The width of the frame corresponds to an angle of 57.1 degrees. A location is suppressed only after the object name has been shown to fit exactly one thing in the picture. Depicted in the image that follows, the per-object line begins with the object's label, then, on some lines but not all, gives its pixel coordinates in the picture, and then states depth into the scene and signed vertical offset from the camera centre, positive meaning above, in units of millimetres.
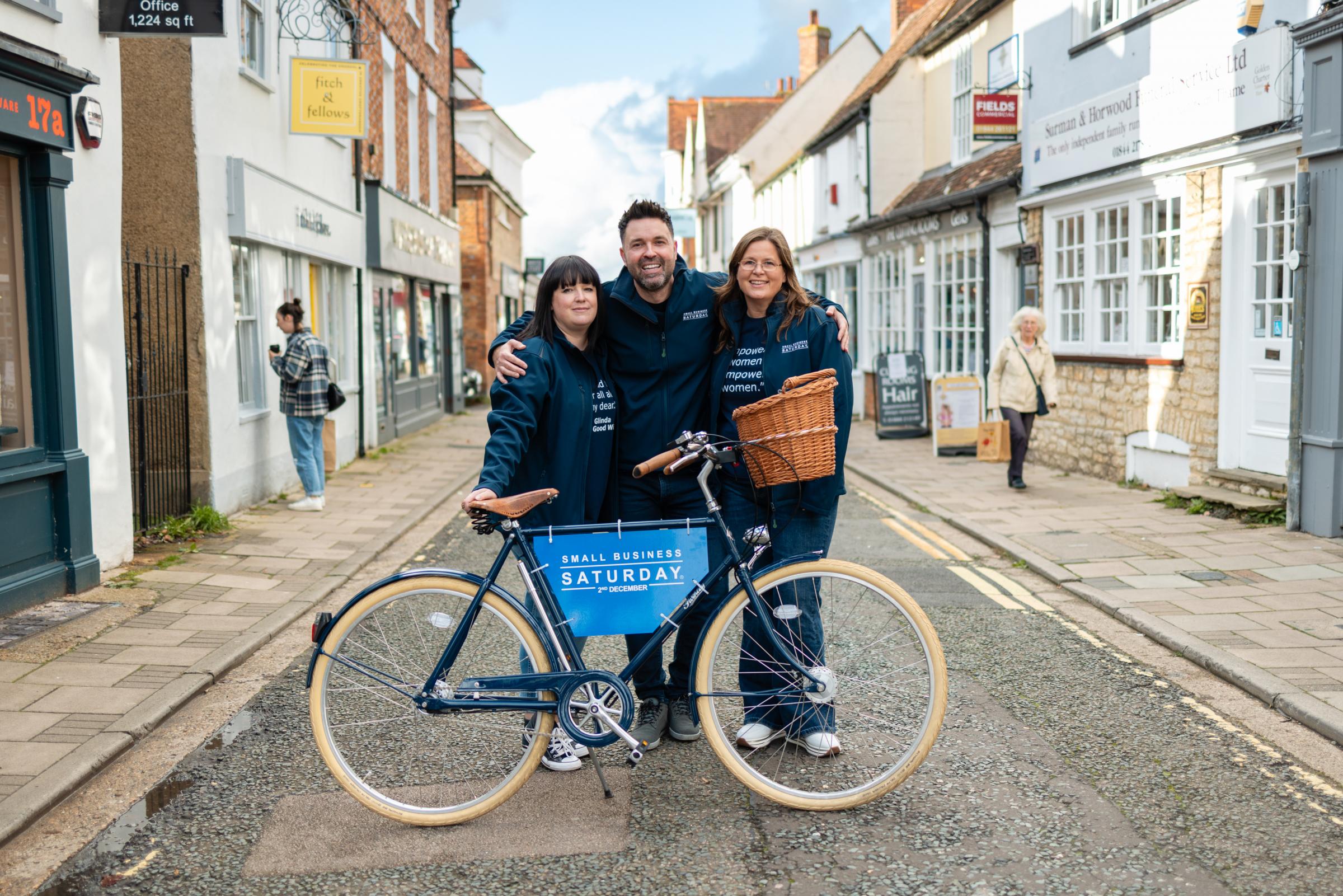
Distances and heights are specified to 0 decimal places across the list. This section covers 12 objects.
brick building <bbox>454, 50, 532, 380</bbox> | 30969 +3974
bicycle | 3873 -963
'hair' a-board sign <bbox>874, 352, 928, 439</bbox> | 18422 -544
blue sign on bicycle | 3889 -661
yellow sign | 12383 +2751
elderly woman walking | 12055 -217
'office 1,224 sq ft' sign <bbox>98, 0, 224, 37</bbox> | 7781 +2241
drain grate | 6387 -1329
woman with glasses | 4215 -105
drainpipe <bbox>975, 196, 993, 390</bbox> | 16562 +1051
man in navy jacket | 4297 +17
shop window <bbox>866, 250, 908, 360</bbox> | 21469 +1005
